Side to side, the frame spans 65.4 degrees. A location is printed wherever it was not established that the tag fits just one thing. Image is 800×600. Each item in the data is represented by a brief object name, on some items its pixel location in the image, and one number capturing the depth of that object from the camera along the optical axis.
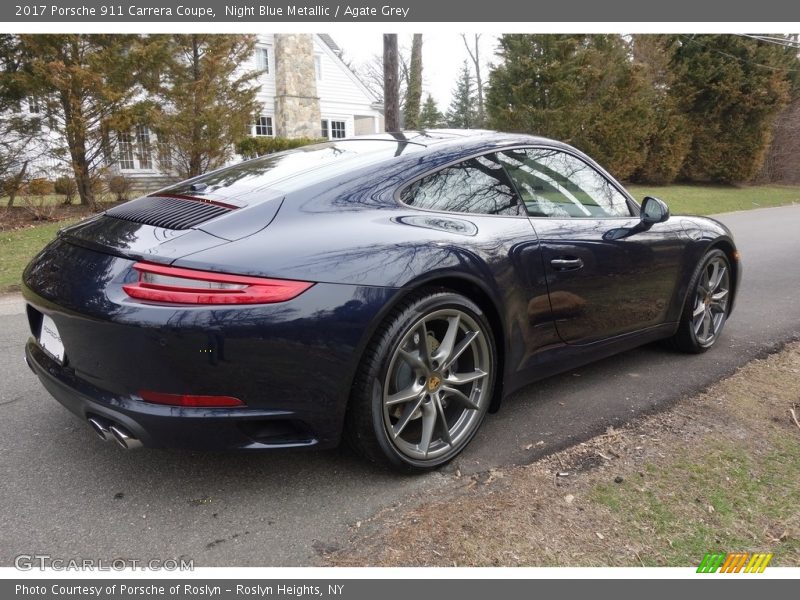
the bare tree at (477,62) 40.26
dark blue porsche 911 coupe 2.16
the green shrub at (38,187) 11.27
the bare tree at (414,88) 23.00
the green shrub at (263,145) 18.12
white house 26.31
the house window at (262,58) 26.77
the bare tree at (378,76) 41.22
